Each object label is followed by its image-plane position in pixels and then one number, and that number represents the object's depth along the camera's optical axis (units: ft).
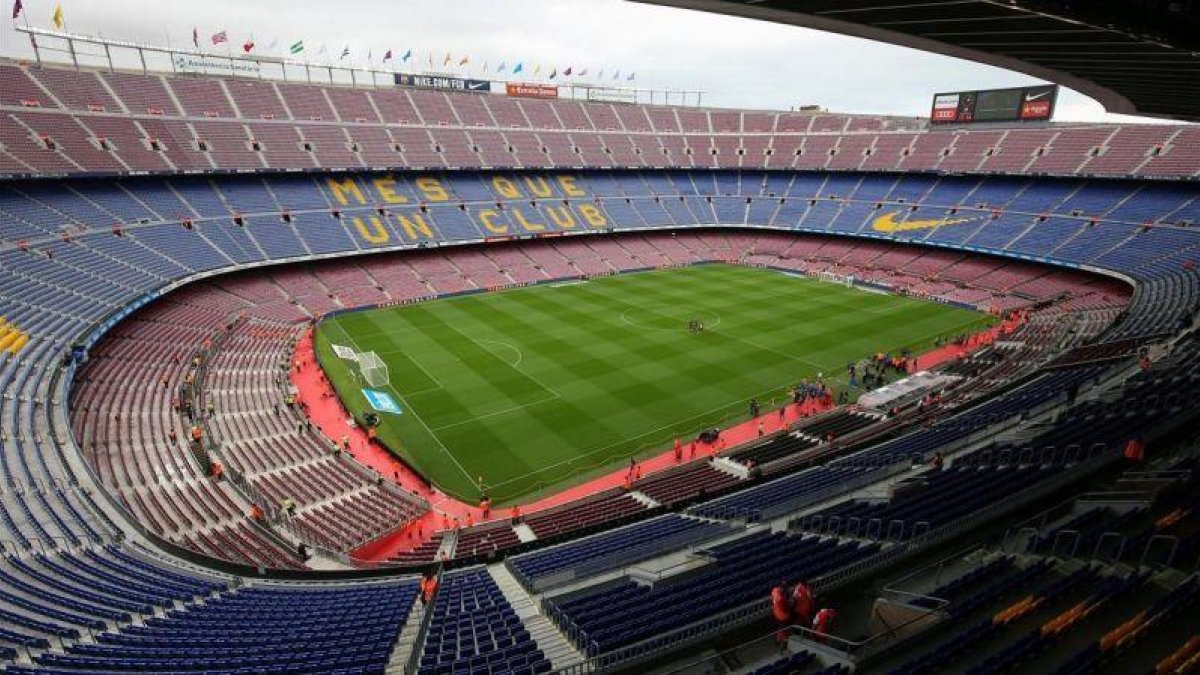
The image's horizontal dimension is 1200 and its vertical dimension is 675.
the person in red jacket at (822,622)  28.04
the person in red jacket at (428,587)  45.02
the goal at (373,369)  103.35
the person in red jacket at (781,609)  29.58
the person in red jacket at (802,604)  30.14
